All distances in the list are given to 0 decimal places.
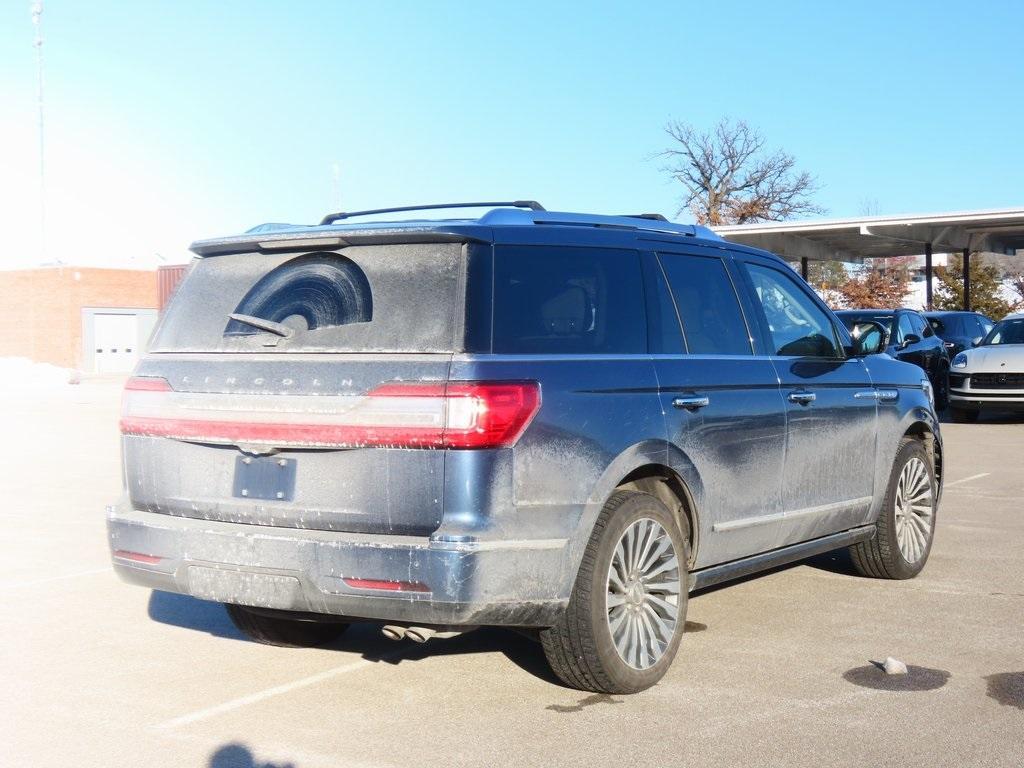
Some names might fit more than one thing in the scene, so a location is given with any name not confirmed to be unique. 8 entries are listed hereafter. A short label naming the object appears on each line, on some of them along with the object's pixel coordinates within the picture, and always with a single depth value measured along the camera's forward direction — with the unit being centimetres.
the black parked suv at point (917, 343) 2027
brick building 6091
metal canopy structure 3040
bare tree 7925
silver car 1973
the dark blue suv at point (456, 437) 475
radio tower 5741
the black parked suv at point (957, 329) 2511
